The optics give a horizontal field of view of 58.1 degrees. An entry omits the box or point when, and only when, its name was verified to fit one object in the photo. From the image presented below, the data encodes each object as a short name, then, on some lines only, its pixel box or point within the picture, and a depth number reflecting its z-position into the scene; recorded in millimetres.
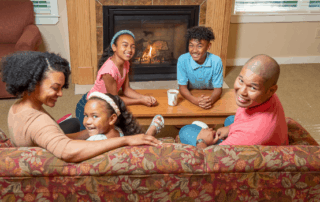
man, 1229
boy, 2256
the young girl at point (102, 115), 1492
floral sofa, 1091
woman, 1121
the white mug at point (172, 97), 2121
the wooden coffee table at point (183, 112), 2043
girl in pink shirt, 2143
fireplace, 3436
